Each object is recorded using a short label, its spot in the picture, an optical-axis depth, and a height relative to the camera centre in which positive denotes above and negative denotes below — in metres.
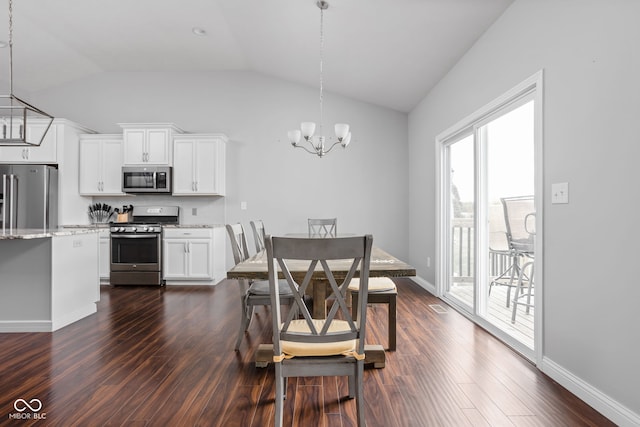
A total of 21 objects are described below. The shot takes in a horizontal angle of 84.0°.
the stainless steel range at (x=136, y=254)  4.85 -0.59
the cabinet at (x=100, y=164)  5.11 +0.68
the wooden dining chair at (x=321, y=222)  4.55 -0.12
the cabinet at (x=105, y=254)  4.95 -0.61
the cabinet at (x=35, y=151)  4.77 +0.80
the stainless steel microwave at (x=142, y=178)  5.00 +0.47
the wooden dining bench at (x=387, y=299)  2.57 -0.62
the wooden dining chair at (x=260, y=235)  3.51 -0.24
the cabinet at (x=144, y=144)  5.00 +0.95
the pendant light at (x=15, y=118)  4.73 +1.28
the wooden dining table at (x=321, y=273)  1.98 -0.34
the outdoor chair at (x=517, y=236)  2.67 -0.17
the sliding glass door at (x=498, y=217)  2.66 -0.03
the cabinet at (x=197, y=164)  5.07 +0.68
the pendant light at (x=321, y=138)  3.26 +0.76
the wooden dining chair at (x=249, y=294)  2.55 -0.60
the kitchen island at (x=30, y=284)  3.04 -0.63
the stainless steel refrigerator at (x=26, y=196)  4.53 +0.18
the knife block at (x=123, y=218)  5.19 -0.10
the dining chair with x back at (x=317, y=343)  1.49 -0.57
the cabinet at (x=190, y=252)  4.92 -0.56
